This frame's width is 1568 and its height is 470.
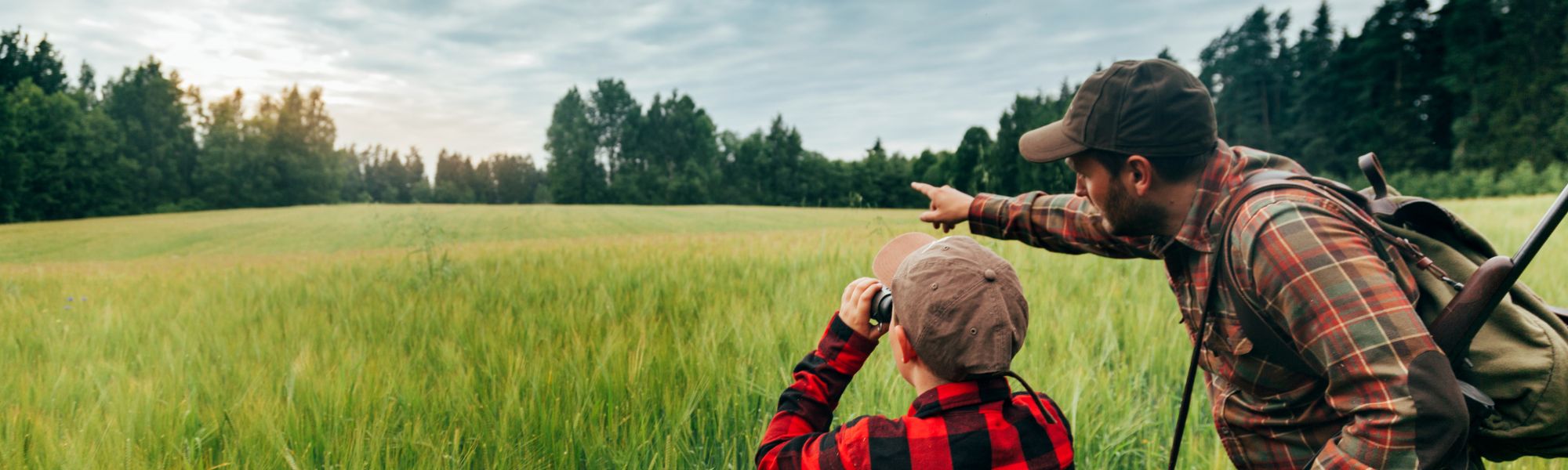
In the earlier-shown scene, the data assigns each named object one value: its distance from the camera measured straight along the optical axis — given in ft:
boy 3.93
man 4.01
